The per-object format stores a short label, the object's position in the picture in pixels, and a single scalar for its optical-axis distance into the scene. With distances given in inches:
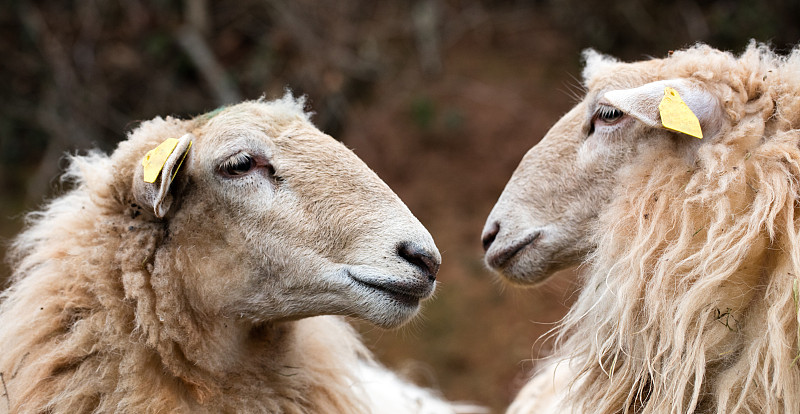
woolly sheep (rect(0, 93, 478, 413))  103.7
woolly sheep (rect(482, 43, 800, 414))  100.0
